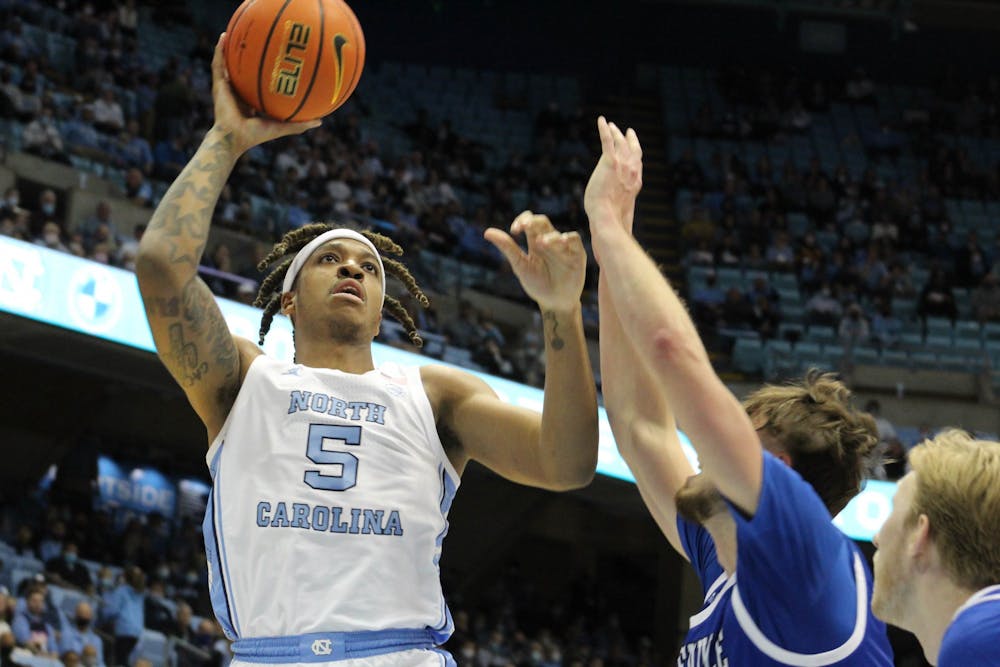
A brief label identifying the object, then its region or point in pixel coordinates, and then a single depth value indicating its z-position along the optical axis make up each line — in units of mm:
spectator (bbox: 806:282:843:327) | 15211
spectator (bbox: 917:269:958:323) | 15664
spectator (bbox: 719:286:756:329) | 14648
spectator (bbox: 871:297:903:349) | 14859
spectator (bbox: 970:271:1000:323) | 15714
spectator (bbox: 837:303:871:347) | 14812
